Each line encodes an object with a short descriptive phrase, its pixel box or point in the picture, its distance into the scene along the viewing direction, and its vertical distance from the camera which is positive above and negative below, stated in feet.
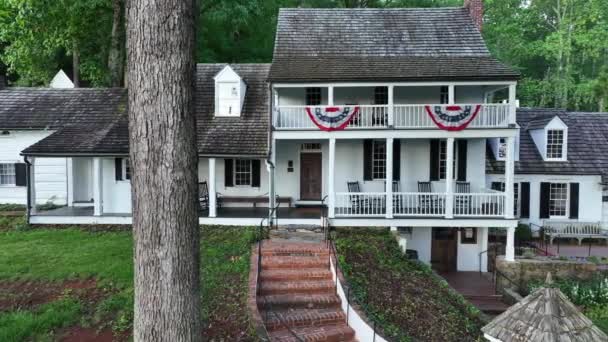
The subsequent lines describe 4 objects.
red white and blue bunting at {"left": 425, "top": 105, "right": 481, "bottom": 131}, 46.03 +4.99
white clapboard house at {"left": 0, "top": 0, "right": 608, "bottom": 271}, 46.93 +2.41
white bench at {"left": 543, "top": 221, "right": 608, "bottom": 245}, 56.49 -9.44
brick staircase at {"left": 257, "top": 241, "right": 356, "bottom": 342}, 27.63 -10.23
